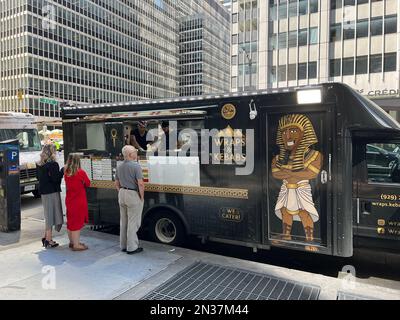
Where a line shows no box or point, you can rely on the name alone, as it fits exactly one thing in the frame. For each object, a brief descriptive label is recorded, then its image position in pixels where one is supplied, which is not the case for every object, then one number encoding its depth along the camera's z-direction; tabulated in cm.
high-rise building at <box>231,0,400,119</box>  3306
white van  1116
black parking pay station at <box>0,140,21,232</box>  756
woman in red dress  604
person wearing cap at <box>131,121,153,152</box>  654
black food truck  504
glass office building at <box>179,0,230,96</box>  11769
